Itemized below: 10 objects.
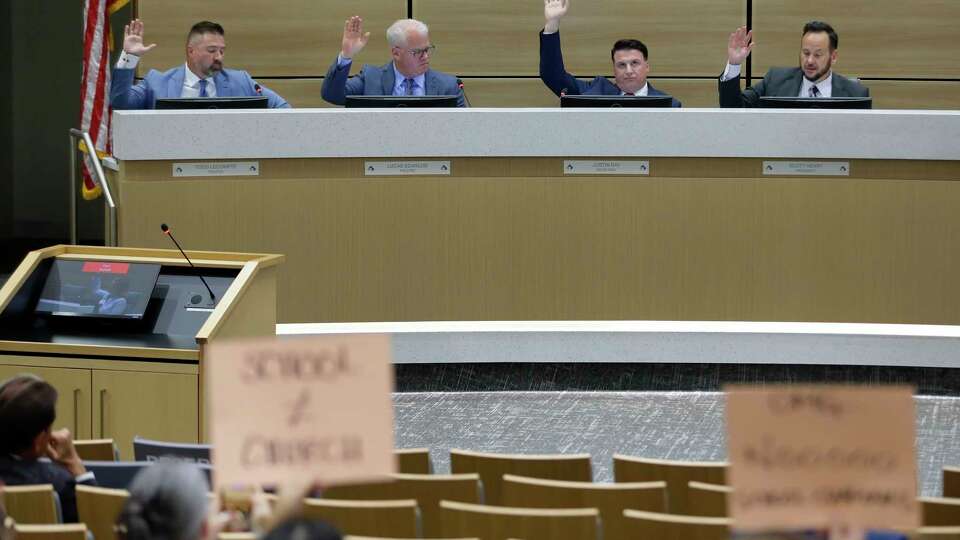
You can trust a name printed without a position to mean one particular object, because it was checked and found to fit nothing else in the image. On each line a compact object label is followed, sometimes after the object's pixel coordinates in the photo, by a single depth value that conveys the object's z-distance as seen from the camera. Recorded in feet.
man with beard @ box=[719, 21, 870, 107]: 48.78
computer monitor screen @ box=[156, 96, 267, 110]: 46.11
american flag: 58.49
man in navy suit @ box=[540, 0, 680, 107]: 49.83
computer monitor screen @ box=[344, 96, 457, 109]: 46.57
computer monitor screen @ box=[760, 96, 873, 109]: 46.50
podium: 31.73
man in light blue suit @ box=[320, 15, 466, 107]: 50.01
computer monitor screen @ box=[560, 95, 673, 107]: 46.75
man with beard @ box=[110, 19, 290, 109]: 48.49
